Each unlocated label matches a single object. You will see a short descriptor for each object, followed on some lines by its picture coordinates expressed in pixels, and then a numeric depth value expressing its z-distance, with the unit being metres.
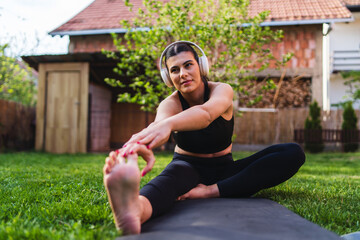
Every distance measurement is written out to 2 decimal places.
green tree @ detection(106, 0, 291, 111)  7.50
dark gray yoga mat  1.45
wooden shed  9.42
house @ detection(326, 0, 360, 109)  13.13
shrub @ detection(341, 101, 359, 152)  10.48
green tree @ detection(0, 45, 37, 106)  12.95
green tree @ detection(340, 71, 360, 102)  11.16
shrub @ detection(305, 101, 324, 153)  10.36
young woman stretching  1.89
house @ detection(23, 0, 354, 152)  9.49
